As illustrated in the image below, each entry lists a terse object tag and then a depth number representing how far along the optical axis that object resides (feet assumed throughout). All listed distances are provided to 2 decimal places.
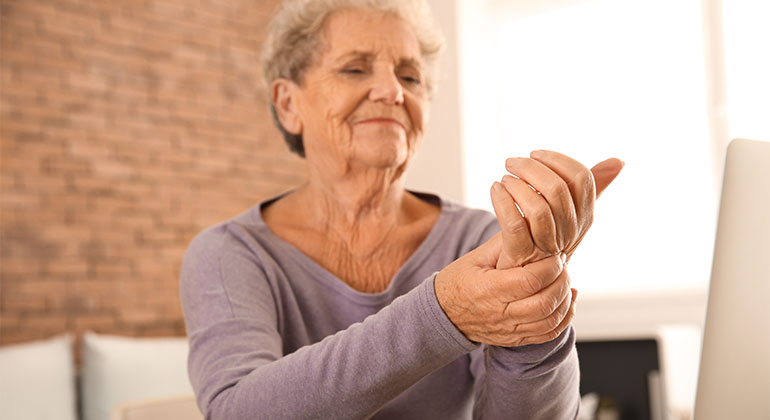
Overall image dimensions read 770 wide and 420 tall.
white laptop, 2.19
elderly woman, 2.38
